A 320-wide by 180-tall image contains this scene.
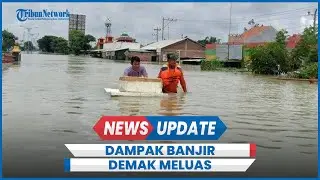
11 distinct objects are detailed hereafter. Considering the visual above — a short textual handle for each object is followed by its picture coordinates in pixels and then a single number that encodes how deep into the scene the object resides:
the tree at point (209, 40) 104.88
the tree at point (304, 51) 36.12
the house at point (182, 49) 75.81
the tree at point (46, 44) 136.12
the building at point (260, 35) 70.31
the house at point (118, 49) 86.07
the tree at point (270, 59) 37.94
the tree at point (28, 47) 112.05
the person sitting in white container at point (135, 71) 12.74
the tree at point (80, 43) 113.39
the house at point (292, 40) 54.50
